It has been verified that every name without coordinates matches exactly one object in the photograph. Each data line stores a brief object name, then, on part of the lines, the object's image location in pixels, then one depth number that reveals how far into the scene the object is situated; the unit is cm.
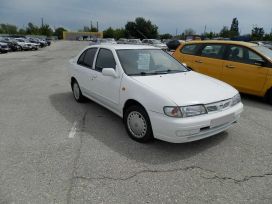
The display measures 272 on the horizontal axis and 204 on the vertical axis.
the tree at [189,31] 9083
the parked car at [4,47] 2574
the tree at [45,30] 10750
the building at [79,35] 10407
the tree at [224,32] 6974
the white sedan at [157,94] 358
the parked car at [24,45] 3098
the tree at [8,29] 11850
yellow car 643
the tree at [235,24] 9794
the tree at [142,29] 8675
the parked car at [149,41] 3262
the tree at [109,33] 10786
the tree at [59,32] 12319
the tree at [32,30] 10723
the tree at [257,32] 5753
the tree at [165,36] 8584
